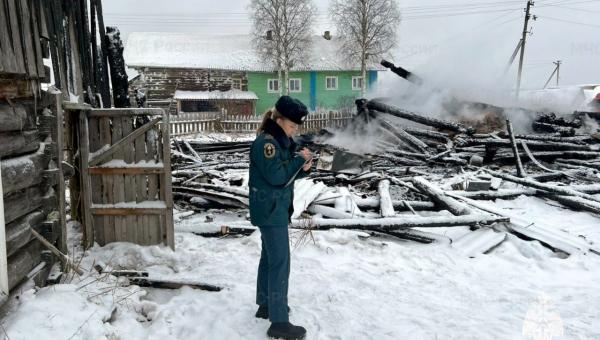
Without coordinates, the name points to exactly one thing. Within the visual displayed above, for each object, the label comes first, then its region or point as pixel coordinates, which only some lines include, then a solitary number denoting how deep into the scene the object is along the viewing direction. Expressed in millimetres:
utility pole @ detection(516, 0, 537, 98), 29484
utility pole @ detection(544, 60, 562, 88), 48925
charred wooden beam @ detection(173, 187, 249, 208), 7273
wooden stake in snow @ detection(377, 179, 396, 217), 6641
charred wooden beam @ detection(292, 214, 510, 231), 6059
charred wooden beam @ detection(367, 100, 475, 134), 14422
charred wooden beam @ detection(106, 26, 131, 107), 6434
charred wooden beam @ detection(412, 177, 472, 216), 6843
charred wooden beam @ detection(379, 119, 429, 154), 13320
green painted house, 35250
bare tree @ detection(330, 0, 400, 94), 32781
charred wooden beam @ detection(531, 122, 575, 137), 13789
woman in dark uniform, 3283
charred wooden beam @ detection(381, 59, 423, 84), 17219
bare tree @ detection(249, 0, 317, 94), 32625
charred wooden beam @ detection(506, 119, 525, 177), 9977
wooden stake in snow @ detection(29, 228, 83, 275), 3786
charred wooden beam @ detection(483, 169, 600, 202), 7789
